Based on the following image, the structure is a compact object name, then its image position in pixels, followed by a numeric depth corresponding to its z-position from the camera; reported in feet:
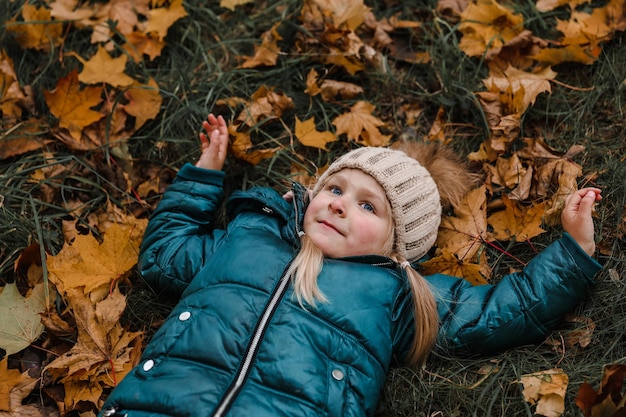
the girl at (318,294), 7.18
